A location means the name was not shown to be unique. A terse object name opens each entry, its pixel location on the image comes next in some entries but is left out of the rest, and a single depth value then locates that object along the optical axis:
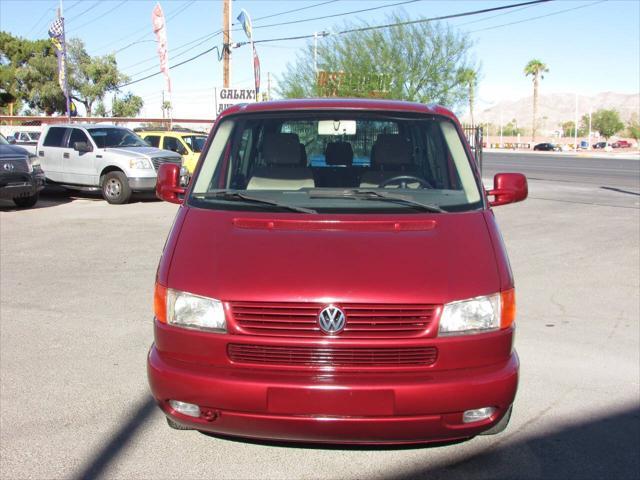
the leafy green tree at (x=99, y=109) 63.47
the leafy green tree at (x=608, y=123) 130.25
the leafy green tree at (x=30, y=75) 58.97
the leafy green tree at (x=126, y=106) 65.75
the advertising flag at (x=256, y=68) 25.00
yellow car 20.20
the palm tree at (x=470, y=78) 25.31
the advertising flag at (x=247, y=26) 26.67
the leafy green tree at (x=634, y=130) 126.06
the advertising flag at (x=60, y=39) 31.53
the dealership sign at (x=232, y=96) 19.75
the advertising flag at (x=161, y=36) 28.69
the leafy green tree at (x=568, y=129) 159.25
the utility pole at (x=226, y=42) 25.48
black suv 14.23
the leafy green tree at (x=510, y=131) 157.25
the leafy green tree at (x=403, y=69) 24.92
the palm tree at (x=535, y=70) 91.38
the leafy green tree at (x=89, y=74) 60.50
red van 3.09
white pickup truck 16.55
